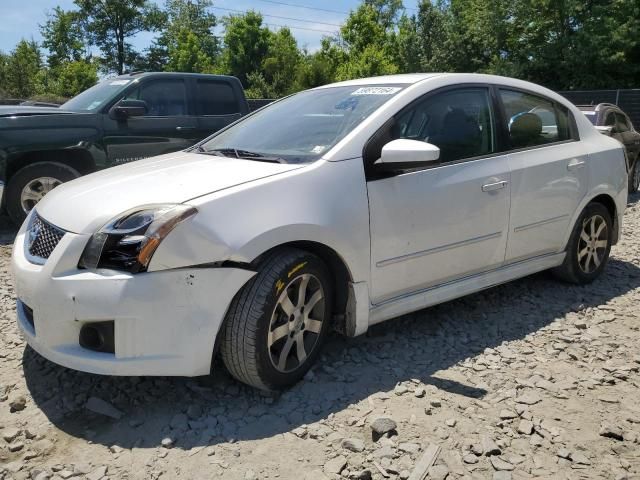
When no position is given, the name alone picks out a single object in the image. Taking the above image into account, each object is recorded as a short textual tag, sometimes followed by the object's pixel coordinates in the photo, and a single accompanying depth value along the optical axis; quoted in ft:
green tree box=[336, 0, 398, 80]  123.95
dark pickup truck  20.21
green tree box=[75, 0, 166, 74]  172.65
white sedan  8.41
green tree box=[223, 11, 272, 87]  137.18
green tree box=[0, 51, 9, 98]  123.87
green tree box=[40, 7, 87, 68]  168.04
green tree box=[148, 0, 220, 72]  162.20
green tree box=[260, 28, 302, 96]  122.11
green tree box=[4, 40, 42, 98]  124.47
